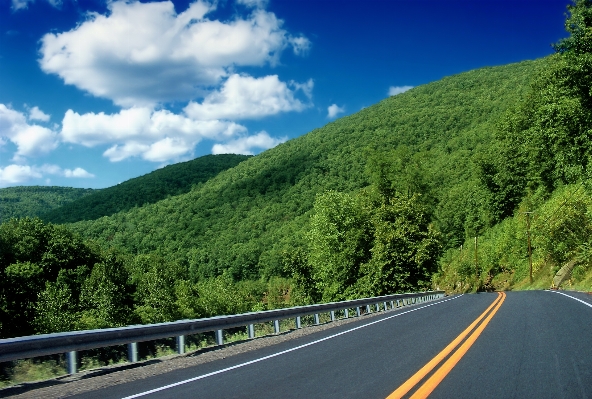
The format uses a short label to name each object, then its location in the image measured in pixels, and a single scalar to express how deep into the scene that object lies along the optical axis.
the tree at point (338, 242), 51.12
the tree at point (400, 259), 46.41
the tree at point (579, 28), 30.17
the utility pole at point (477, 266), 78.38
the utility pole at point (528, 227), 59.94
